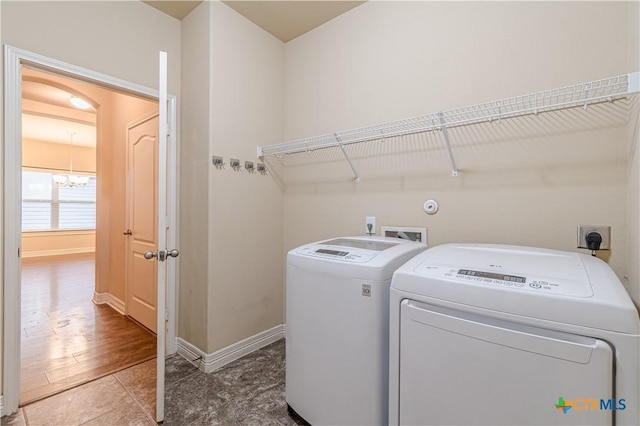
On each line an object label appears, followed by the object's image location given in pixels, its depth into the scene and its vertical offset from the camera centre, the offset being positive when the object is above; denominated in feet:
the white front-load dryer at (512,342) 2.50 -1.31
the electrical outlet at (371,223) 6.82 -0.32
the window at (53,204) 22.57 +0.40
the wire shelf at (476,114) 4.14 +1.78
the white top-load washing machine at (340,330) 4.04 -1.84
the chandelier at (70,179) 22.78 +2.43
